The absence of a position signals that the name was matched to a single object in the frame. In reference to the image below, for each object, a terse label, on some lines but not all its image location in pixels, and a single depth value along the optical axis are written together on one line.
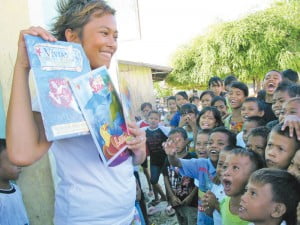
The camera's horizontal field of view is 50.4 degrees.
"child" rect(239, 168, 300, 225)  1.65
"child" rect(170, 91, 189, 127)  6.37
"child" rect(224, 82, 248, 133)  3.76
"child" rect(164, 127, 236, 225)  2.61
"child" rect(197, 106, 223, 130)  3.48
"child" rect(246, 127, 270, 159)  2.37
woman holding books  0.95
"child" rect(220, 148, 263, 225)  2.01
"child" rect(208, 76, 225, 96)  5.69
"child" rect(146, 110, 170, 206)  4.69
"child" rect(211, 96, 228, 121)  4.34
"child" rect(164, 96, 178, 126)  6.70
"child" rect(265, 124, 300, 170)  2.03
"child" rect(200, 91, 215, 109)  4.93
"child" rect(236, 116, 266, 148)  2.86
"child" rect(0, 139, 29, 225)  1.90
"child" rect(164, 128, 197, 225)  3.11
